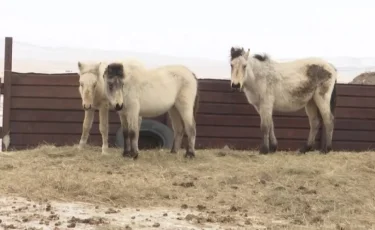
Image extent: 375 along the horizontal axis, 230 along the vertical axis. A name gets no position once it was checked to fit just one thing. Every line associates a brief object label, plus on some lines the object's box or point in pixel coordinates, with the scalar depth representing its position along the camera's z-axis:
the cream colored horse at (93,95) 16.53
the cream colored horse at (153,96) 16.09
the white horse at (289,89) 19.16
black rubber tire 20.48
